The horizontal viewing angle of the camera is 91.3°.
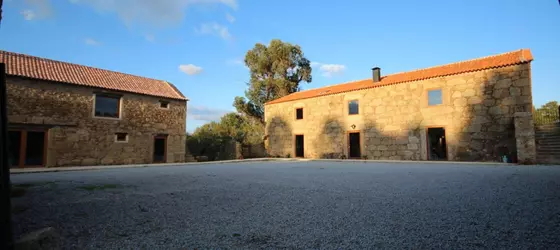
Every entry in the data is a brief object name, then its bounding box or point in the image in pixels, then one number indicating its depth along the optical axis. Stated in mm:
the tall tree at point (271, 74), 26203
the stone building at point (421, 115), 11148
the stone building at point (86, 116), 11414
